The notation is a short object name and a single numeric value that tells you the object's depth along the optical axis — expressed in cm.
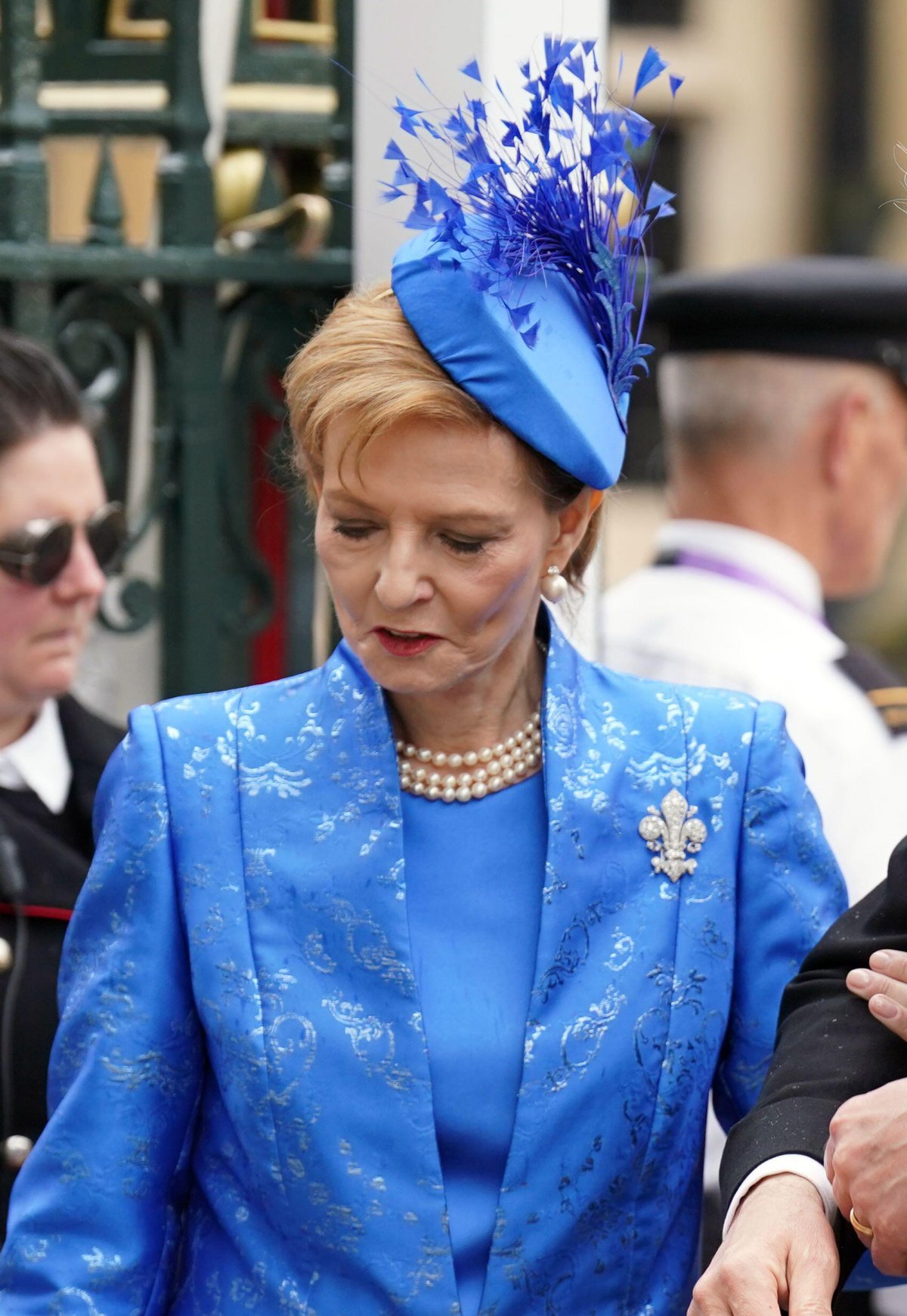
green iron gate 661
